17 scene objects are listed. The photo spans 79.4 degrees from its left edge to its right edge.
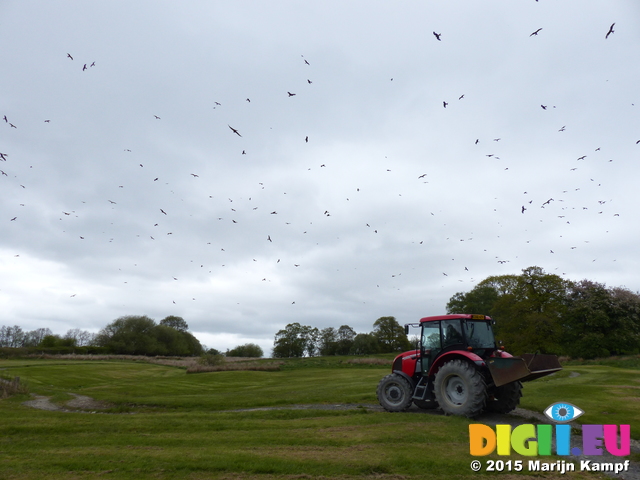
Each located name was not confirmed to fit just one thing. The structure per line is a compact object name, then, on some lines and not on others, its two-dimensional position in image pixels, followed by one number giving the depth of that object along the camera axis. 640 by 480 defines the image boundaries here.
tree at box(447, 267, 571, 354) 47.00
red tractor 10.98
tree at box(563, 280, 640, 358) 46.03
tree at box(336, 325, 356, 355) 90.25
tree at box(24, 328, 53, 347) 114.74
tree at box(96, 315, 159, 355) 78.94
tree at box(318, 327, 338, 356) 94.62
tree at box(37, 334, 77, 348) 74.86
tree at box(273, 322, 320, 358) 95.94
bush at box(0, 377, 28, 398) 20.67
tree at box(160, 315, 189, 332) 116.50
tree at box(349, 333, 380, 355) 80.86
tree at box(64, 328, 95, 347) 123.66
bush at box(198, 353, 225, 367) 47.97
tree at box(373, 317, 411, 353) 79.25
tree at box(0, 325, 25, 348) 116.38
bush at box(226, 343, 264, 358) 100.08
